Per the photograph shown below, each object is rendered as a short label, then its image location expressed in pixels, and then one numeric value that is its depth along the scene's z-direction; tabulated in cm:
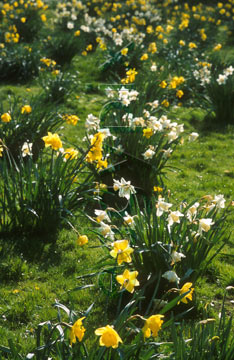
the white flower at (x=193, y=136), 856
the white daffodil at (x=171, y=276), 540
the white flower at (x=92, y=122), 888
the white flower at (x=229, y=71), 1295
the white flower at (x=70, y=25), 1886
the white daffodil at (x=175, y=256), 565
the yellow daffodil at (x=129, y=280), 462
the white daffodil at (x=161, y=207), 593
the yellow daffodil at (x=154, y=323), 416
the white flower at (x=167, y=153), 868
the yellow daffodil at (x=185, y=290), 495
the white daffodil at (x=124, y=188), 630
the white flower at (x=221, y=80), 1300
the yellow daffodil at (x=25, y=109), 952
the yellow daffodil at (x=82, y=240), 601
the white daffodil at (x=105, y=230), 579
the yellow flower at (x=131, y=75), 1077
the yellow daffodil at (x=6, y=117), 844
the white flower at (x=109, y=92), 1104
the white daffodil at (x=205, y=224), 561
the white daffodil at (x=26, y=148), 793
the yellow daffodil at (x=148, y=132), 828
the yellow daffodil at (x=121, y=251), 485
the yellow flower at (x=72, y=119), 921
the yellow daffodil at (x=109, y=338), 377
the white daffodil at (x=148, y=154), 851
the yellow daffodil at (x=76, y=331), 407
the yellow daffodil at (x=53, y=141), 684
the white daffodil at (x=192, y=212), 603
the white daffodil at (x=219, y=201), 611
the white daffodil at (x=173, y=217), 575
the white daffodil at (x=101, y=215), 599
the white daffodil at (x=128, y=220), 611
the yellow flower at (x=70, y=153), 761
